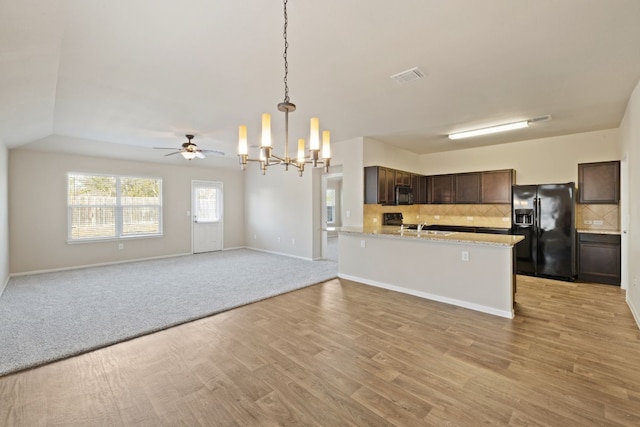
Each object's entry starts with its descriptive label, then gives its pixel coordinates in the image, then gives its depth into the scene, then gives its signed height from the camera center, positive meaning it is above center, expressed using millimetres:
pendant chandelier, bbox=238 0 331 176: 2521 +662
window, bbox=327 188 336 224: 11516 +228
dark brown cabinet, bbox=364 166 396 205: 5559 +520
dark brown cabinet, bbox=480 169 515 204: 5941 +545
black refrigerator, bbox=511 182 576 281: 4980 -310
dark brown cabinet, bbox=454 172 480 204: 6340 +538
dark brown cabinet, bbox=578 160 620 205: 4938 +509
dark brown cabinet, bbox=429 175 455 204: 6745 +546
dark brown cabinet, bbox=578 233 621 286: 4703 -789
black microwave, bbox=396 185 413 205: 6180 +367
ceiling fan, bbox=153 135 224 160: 5172 +1124
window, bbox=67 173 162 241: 6293 +137
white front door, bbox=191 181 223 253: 8172 -94
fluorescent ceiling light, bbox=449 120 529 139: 4638 +1402
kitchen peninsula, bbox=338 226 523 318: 3539 -771
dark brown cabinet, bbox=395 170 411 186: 6285 +758
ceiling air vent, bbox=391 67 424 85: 2928 +1436
